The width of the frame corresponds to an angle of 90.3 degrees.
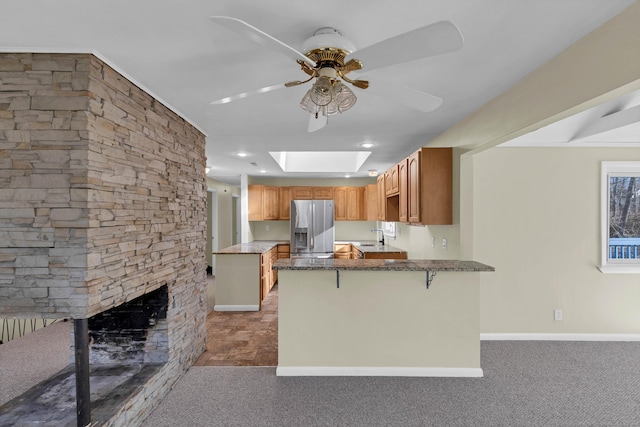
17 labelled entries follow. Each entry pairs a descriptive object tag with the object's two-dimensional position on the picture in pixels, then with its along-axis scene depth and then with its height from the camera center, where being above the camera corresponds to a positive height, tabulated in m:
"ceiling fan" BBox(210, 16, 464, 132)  1.15 +0.66
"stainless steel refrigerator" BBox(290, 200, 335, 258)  6.12 -0.27
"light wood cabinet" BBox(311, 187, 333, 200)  6.71 +0.47
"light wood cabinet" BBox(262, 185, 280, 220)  6.61 +0.26
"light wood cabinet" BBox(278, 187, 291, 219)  6.67 +0.27
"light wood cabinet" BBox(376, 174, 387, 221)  4.75 +0.26
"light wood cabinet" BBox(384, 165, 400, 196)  4.05 +0.45
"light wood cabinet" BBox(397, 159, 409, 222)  3.60 +0.30
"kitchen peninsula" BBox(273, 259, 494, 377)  2.72 -0.92
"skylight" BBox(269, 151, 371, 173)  5.97 +1.01
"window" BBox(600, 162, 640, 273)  3.44 -0.04
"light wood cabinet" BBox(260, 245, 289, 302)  4.87 -0.85
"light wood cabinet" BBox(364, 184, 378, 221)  5.98 +0.26
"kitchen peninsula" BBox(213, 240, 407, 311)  4.61 -0.92
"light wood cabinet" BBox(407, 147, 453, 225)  3.06 +0.29
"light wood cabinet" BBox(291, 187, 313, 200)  6.70 +0.46
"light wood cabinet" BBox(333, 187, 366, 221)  6.74 +0.28
